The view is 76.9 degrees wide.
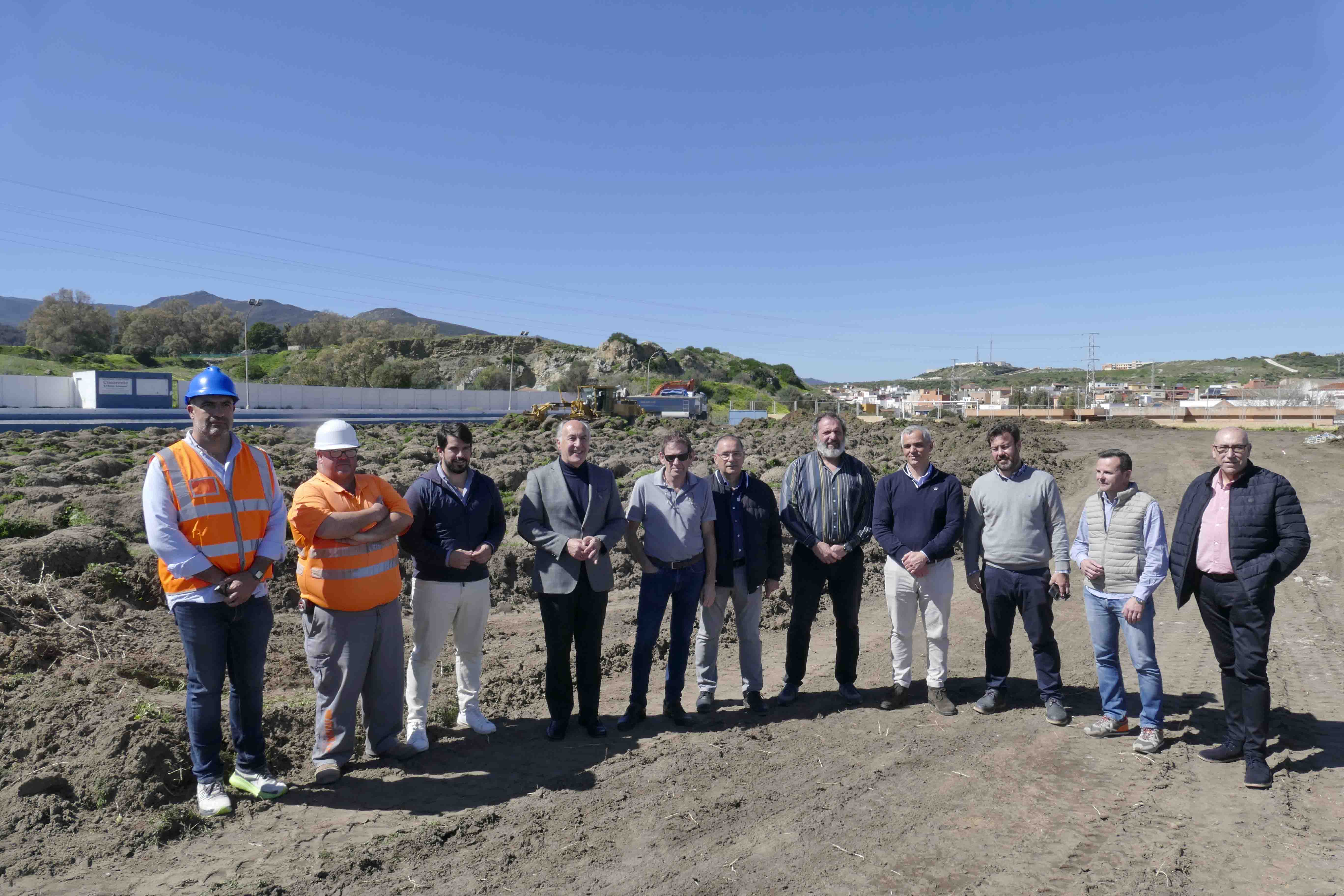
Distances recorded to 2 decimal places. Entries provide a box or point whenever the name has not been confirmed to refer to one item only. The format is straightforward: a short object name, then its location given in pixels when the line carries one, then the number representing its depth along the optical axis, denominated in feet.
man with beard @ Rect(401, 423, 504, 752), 15.75
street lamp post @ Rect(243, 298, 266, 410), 136.67
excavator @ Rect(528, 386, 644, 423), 140.67
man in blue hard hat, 12.77
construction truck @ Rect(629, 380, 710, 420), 173.99
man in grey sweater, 16.93
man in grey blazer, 16.26
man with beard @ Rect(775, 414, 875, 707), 17.87
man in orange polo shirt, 14.17
